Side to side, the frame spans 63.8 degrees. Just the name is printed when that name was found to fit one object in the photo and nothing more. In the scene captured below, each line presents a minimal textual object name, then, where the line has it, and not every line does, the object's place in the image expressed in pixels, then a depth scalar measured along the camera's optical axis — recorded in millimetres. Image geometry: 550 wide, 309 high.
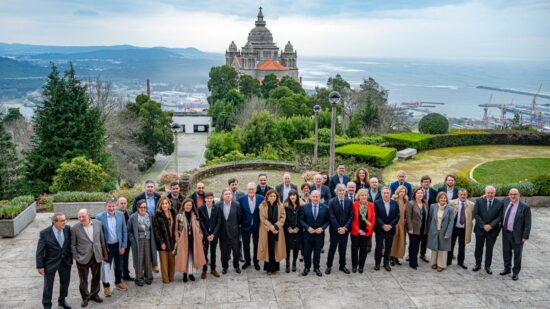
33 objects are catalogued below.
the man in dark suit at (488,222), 7414
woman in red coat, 7309
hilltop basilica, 96675
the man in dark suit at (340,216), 7289
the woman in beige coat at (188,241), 6980
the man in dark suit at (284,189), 8251
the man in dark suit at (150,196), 7332
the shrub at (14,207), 9141
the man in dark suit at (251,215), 7516
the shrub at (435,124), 22998
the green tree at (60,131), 19406
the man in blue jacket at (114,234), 6637
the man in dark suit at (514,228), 7223
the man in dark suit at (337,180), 9125
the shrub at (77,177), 12969
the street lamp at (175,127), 13695
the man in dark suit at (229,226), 7316
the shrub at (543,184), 11484
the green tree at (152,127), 39906
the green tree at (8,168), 21342
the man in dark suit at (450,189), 7988
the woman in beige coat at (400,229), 7603
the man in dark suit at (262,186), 8117
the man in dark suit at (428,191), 7906
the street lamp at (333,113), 11031
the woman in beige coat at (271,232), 7262
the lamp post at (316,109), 16547
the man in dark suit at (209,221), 7195
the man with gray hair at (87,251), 6289
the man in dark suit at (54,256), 6066
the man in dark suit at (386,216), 7359
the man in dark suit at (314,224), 7207
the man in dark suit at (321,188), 8204
